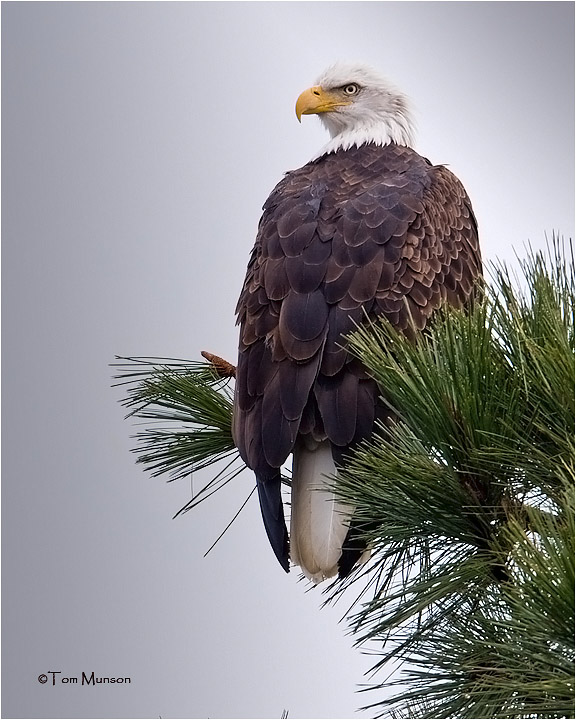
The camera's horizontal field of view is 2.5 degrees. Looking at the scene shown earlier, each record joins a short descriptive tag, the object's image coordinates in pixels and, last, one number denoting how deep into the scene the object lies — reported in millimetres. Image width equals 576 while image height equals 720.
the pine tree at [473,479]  17176
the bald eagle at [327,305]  18721
